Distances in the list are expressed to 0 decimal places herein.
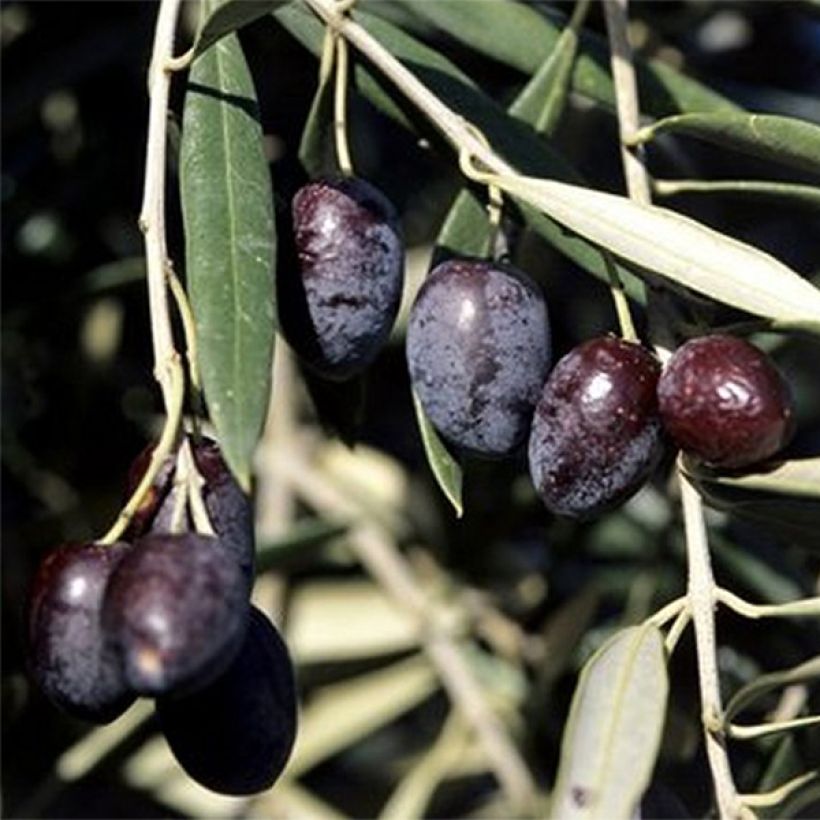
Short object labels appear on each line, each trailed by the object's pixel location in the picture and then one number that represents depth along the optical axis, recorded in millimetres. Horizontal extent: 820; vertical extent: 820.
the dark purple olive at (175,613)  285
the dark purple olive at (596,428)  321
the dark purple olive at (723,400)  319
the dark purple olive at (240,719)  306
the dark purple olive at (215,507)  307
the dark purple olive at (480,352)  328
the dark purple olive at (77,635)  304
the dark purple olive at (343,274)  331
